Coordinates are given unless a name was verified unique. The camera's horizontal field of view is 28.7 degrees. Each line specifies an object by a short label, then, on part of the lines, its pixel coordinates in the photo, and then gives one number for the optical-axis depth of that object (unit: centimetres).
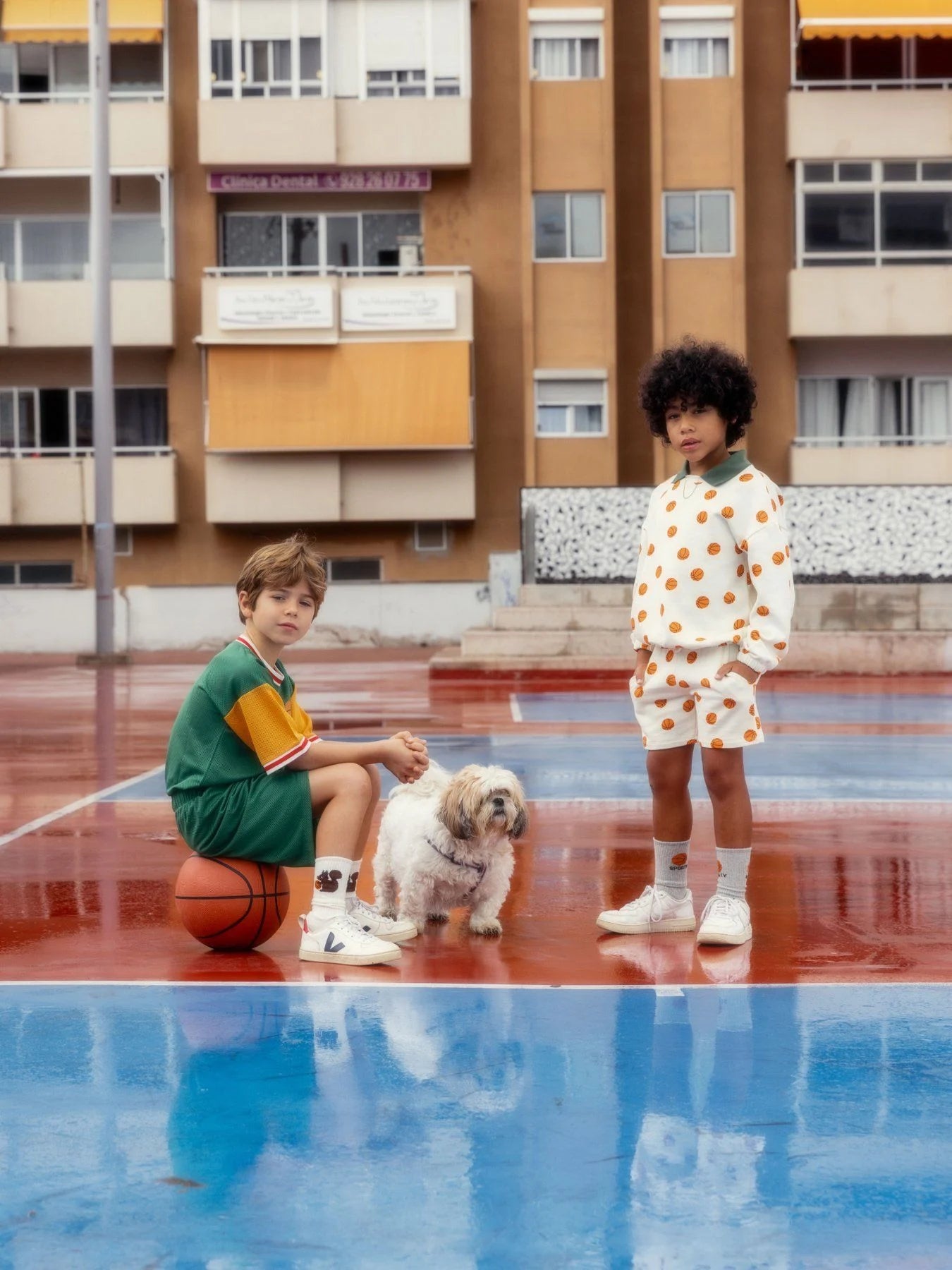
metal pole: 2872
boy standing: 628
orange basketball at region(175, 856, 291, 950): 623
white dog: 631
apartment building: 3828
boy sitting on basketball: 615
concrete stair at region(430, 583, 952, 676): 2391
